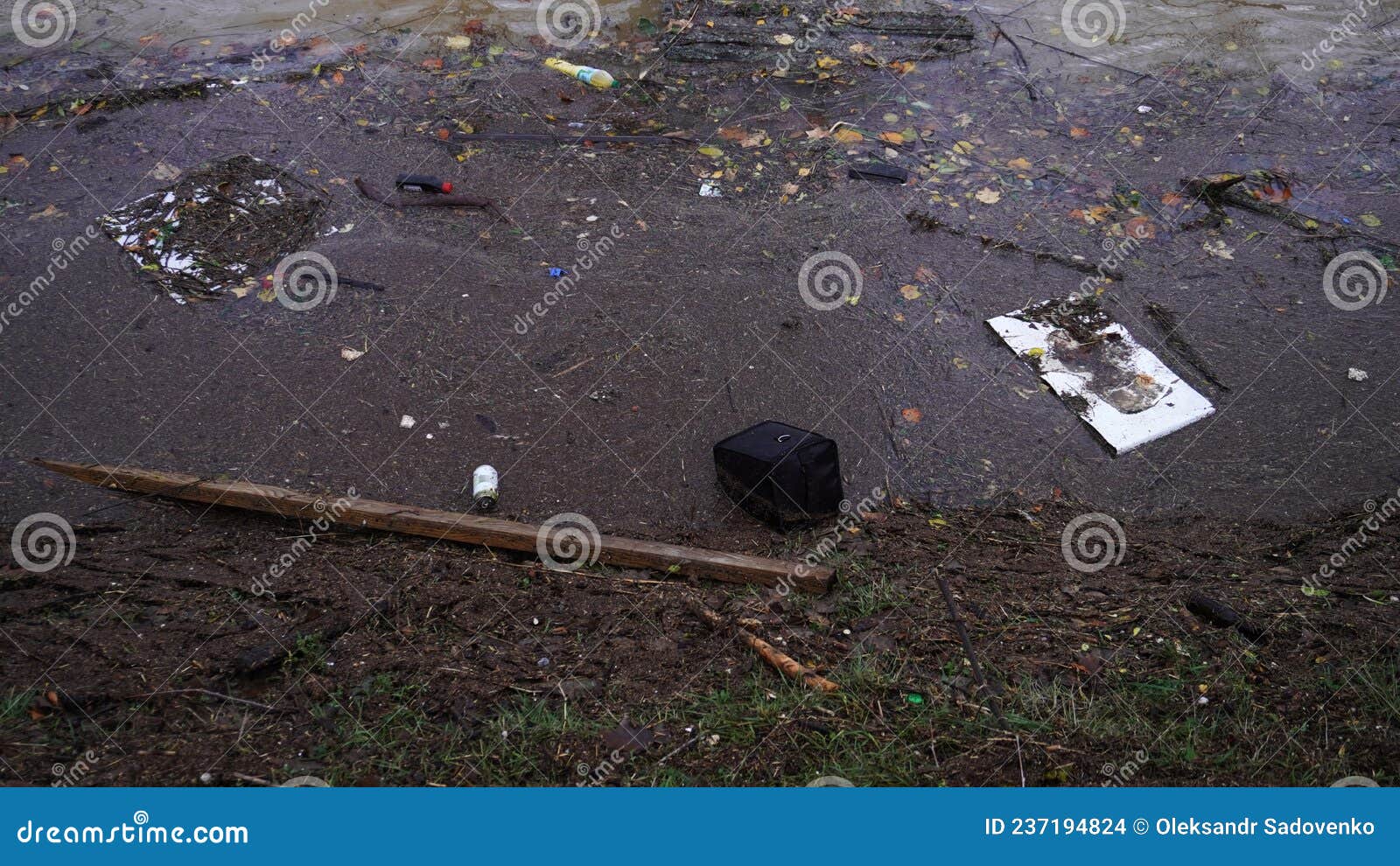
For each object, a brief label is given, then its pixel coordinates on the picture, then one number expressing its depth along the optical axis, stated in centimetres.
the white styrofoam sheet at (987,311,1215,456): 446
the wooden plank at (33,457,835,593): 369
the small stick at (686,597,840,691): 322
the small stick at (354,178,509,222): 570
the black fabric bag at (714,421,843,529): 390
